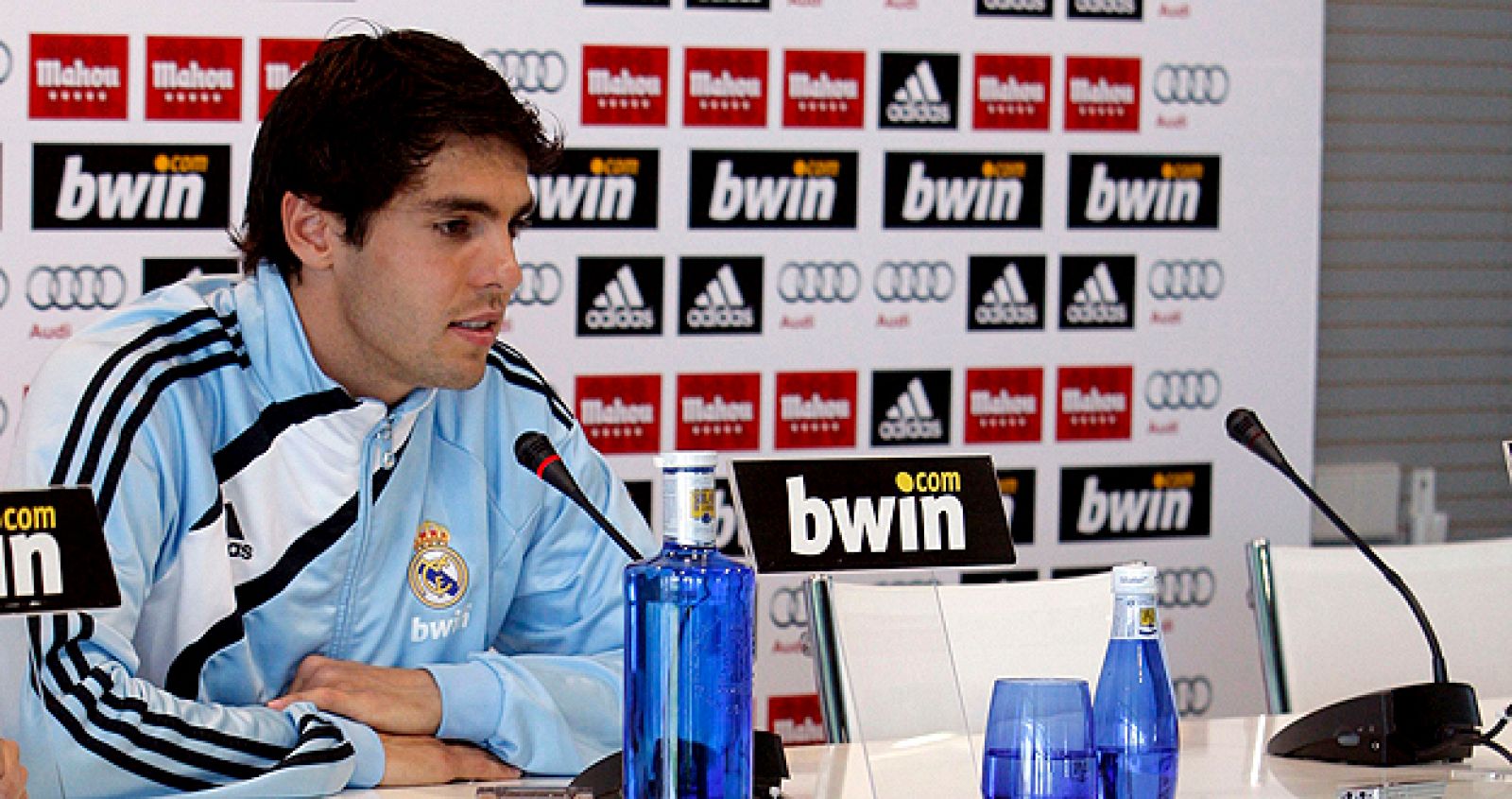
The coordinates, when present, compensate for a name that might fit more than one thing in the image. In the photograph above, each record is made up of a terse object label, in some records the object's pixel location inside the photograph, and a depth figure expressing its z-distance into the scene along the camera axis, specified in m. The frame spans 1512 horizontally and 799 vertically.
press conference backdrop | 7.54
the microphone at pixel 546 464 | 6.19
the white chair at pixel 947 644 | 6.30
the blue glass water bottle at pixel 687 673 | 6.03
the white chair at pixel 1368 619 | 6.91
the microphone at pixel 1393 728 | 6.47
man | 6.36
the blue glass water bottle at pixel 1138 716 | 6.15
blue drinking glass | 6.07
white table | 6.32
